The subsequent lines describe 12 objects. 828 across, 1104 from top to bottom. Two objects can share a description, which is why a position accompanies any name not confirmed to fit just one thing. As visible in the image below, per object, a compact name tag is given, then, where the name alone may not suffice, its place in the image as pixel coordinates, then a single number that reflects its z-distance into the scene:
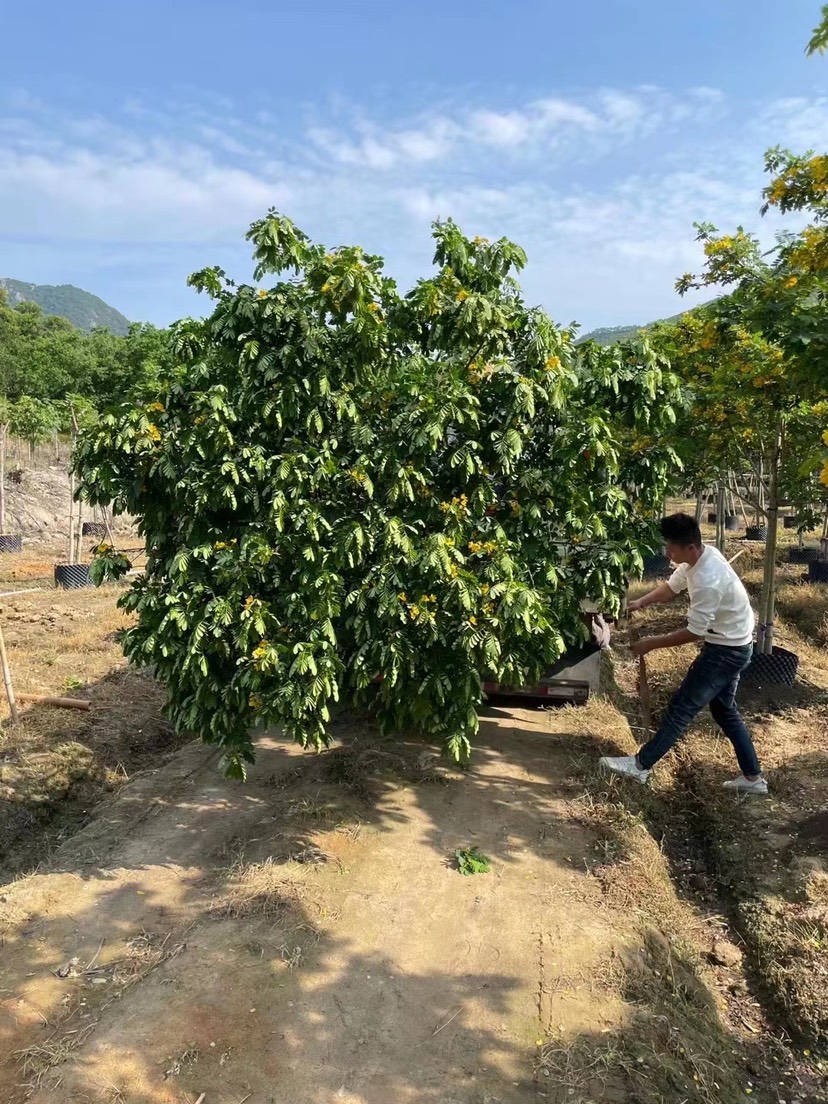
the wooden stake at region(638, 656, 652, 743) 6.08
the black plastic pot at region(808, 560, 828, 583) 12.11
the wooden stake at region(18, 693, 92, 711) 7.23
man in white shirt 4.66
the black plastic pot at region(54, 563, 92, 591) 13.51
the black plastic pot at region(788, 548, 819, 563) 15.59
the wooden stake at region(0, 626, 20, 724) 6.50
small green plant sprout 4.18
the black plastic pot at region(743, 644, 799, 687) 6.98
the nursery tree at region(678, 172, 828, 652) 4.33
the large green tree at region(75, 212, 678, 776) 4.09
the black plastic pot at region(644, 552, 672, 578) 15.23
